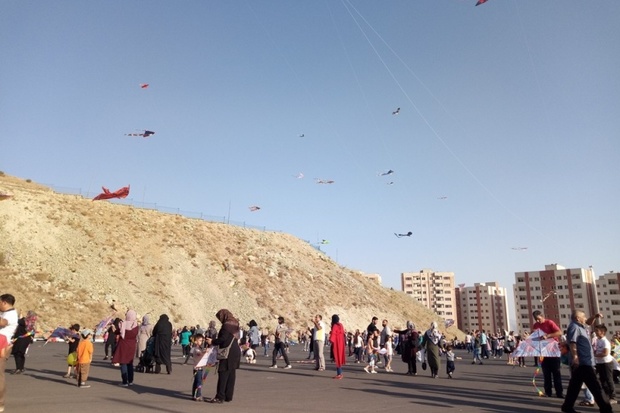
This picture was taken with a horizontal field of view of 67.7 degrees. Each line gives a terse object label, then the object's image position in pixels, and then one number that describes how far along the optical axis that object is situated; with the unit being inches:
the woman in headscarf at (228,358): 351.9
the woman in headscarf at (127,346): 426.3
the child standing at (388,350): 685.3
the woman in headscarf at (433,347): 592.7
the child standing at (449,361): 593.9
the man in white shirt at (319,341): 624.6
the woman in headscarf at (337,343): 550.6
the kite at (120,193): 1626.5
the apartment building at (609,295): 4532.5
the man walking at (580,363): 292.6
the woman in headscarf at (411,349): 624.7
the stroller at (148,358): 573.6
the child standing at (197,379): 360.2
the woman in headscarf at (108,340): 710.8
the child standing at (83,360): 422.3
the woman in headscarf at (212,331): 668.1
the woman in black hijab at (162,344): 561.9
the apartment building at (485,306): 5836.6
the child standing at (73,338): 505.4
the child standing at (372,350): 626.9
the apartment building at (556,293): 4581.7
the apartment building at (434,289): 6127.0
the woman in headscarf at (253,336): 824.3
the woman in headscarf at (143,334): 619.2
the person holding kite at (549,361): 379.5
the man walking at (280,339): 689.6
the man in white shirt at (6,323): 290.7
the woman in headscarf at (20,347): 523.5
